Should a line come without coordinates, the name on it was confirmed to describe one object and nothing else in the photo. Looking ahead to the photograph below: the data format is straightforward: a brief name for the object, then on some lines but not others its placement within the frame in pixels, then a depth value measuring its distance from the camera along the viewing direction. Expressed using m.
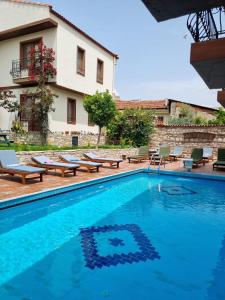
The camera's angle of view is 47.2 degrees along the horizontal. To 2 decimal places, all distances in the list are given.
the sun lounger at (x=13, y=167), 9.06
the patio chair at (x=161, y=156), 15.25
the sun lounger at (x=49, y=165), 10.75
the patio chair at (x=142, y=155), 16.33
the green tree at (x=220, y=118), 25.33
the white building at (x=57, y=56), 16.30
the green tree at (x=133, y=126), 19.77
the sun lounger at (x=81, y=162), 12.19
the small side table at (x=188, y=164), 13.66
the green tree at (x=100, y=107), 16.20
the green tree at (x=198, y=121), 26.02
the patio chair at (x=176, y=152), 17.86
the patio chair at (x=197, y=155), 15.02
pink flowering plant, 16.04
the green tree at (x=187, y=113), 25.91
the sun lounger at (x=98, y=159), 13.89
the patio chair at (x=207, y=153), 17.28
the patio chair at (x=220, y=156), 14.69
